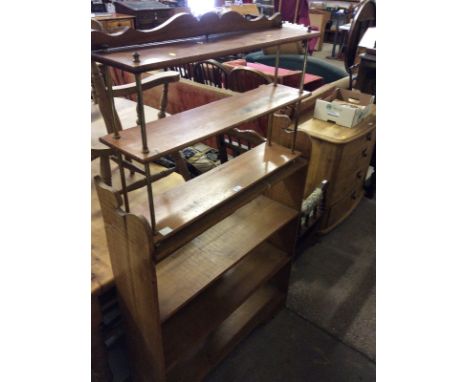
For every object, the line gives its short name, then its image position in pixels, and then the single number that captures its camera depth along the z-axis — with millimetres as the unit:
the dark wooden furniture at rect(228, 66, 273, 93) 2361
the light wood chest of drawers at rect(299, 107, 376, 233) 2045
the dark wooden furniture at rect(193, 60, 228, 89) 2717
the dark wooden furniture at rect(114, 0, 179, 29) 4414
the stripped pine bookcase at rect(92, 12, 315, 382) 927
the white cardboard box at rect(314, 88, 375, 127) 2107
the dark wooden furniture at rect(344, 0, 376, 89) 2137
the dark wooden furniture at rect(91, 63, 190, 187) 1204
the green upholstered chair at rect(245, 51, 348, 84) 4039
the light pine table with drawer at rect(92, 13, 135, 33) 4193
